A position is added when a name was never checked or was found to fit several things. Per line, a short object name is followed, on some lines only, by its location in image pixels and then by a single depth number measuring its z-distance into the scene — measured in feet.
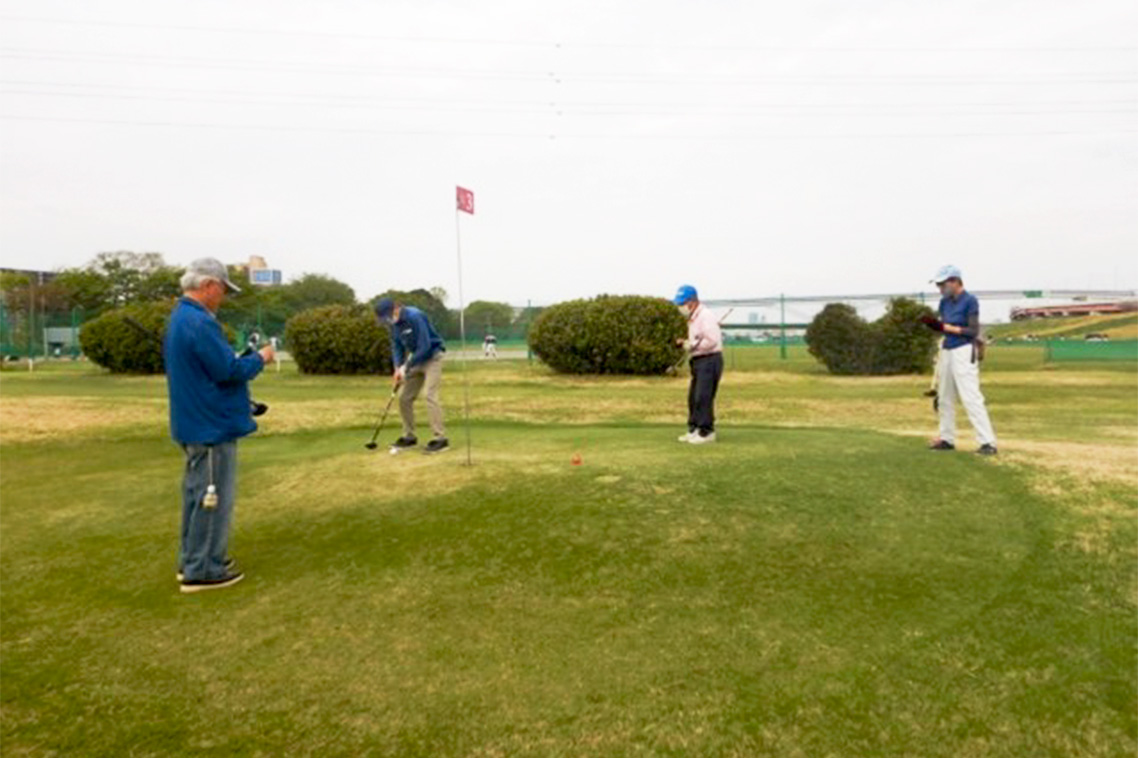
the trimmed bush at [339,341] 72.84
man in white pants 24.34
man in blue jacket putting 27.53
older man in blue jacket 14.75
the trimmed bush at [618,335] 66.39
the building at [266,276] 406.00
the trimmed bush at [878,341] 69.21
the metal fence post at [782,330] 103.00
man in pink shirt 27.43
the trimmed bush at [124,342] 76.07
